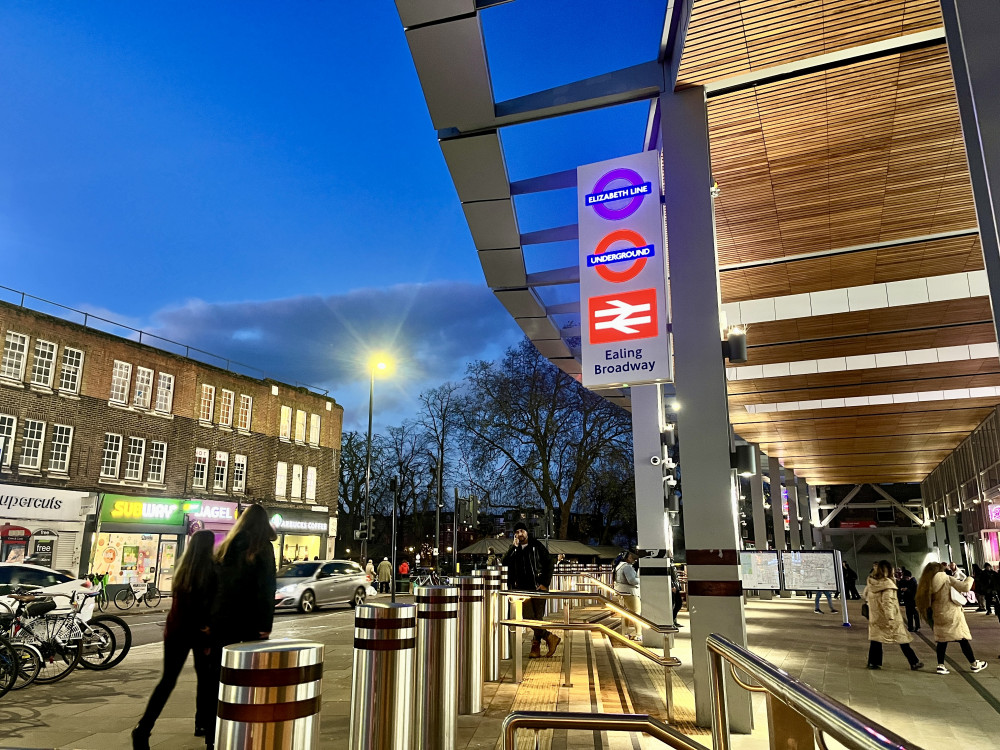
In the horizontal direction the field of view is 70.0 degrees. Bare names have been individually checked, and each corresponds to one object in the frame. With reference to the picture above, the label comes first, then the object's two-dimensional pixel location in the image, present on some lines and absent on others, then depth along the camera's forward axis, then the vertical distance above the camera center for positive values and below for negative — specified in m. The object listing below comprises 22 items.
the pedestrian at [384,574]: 29.38 -0.95
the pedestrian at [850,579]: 23.94 -0.90
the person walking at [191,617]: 5.34 -0.49
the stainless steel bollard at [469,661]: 5.89 -0.89
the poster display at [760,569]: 19.77 -0.48
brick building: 25.00 +4.00
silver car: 21.06 -1.01
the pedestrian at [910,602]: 16.53 -1.13
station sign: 6.95 +2.69
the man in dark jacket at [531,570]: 10.45 -0.27
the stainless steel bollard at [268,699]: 2.10 -0.43
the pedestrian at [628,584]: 12.73 -0.61
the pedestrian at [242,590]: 5.26 -0.28
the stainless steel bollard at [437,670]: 4.33 -0.72
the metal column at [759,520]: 28.10 +1.24
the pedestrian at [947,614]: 10.32 -0.88
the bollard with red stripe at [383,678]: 3.30 -0.59
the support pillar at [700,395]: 6.04 +1.36
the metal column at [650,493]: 13.01 +1.07
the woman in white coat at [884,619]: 10.35 -0.95
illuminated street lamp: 23.59 +6.04
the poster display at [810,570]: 18.97 -0.46
